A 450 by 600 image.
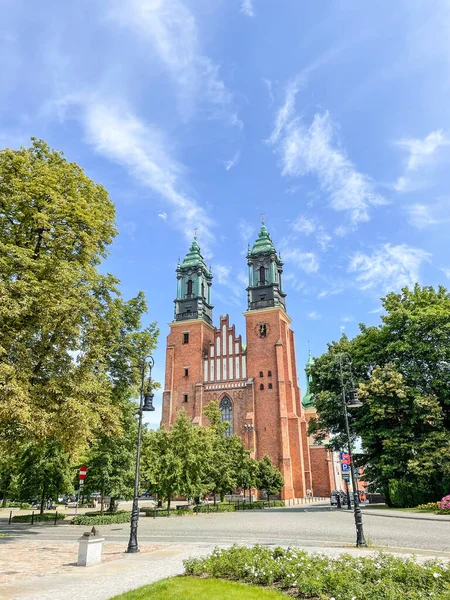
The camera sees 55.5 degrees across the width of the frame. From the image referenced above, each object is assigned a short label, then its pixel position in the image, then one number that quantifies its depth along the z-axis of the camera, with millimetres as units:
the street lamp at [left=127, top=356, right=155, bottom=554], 11758
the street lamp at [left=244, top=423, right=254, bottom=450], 47625
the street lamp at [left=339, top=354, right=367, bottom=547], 11469
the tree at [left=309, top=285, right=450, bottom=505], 25625
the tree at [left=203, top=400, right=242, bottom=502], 33094
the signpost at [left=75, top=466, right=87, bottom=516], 25641
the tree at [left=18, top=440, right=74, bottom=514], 24891
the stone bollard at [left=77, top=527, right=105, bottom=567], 9789
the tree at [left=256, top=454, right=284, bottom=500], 41406
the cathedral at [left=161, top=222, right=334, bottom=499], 48906
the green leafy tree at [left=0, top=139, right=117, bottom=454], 13562
